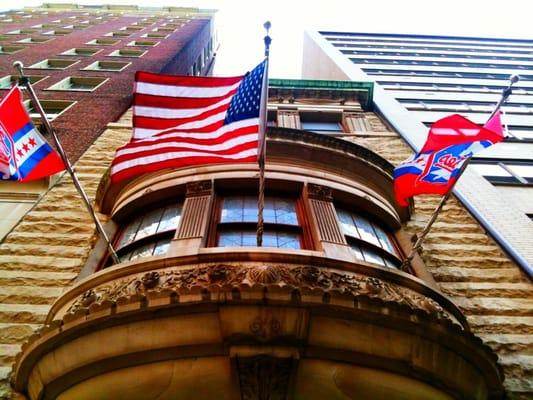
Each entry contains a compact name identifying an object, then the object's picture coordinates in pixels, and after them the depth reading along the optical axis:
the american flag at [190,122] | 7.11
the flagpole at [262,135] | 6.54
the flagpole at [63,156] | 7.12
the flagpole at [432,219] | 7.46
